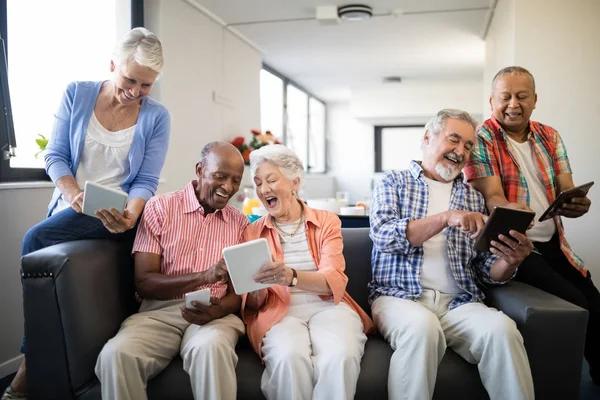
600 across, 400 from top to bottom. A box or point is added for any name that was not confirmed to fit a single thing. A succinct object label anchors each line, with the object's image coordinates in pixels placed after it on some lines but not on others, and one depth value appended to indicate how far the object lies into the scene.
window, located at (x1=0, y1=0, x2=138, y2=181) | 2.96
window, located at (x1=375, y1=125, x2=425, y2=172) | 10.20
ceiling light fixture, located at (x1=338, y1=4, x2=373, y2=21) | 4.81
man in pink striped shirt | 1.63
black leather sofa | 1.65
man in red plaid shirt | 2.20
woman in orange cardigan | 1.64
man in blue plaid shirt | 1.69
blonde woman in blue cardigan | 1.98
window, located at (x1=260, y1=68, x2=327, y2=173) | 7.55
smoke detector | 8.44
